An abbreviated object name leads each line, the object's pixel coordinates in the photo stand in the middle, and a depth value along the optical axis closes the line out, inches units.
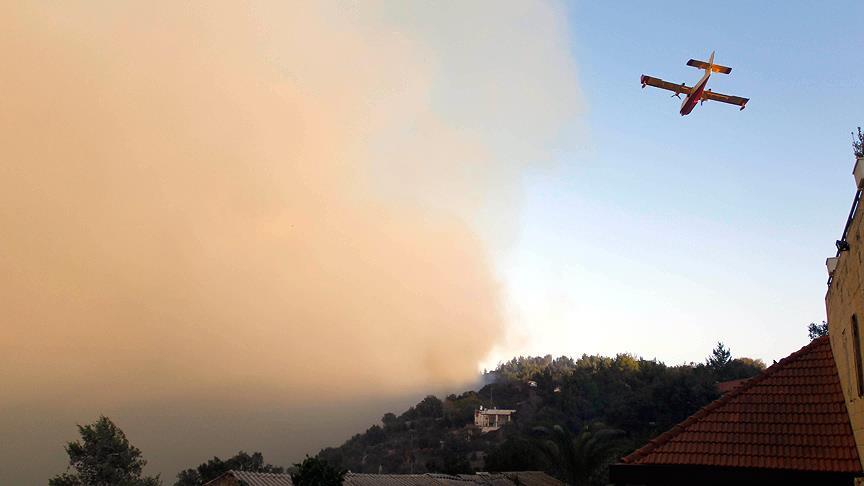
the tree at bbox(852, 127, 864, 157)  948.0
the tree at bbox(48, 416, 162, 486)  1449.3
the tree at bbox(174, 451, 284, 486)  1872.3
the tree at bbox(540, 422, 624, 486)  1037.8
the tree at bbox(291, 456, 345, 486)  957.2
